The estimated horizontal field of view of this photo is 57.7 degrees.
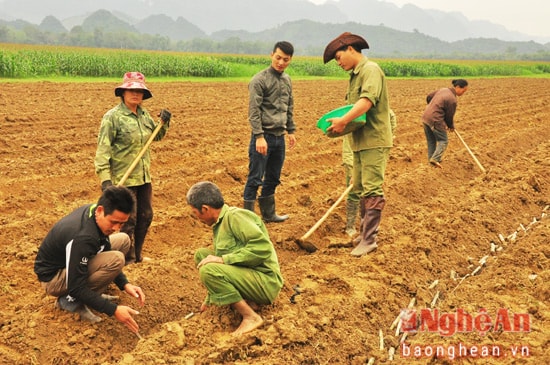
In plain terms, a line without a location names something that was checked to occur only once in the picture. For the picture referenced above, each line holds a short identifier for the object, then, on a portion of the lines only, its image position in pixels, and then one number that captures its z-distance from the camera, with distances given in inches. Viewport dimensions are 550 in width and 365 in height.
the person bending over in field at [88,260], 135.1
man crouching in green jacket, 140.4
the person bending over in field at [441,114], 333.1
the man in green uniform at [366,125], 184.2
